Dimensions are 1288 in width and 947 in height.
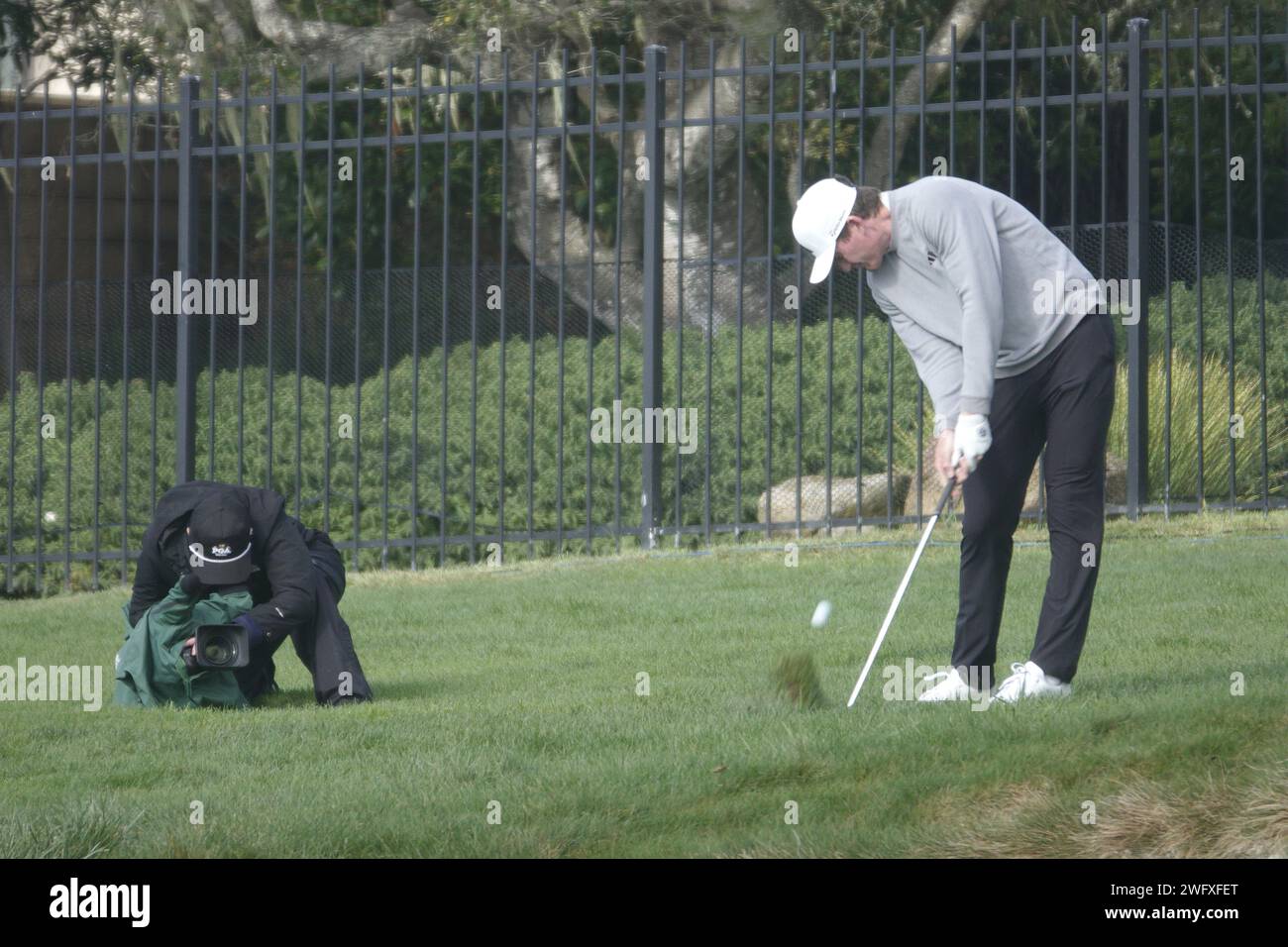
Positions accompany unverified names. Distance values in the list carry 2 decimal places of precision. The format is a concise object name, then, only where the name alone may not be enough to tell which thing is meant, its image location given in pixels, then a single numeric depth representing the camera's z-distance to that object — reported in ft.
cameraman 43.98
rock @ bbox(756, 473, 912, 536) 76.48
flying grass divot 39.73
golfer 37.70
